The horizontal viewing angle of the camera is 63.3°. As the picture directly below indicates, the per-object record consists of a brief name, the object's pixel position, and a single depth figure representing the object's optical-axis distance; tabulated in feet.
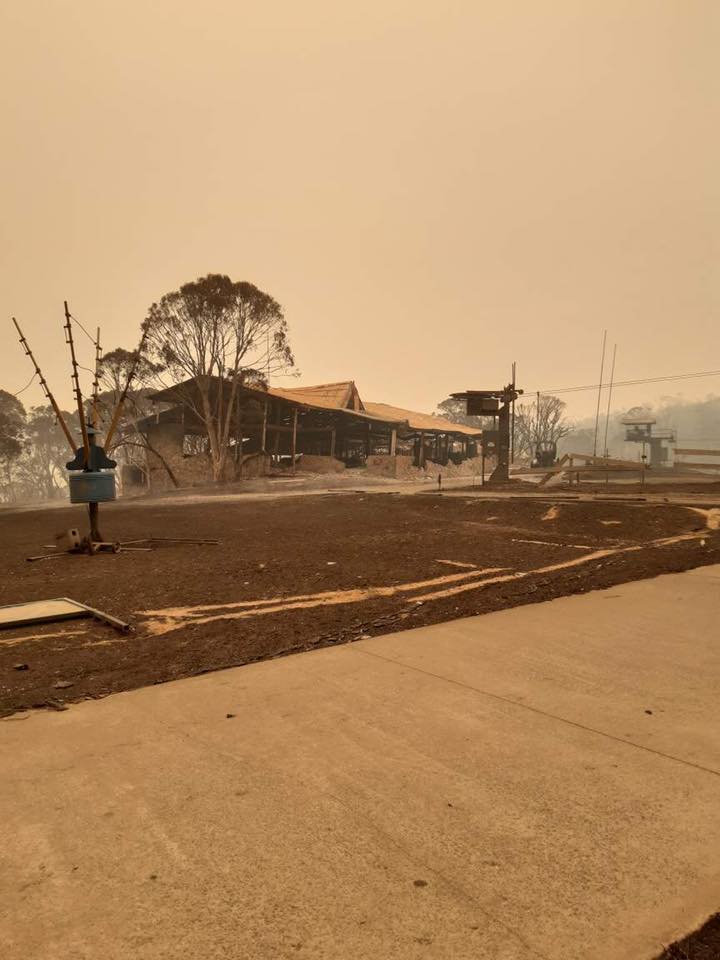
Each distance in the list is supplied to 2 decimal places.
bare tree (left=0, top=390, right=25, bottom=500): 149.28
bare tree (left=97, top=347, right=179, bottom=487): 118.52
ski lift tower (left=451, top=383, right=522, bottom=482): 93.50
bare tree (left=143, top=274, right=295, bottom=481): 108.78
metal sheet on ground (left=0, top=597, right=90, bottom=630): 15.55
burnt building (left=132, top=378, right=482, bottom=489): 117.70
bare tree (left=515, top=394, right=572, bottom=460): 258.16
